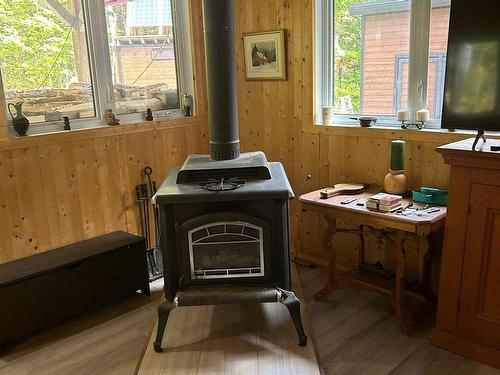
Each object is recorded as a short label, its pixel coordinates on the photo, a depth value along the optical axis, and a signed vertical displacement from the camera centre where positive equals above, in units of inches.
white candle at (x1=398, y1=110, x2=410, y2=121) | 109.0 -10.2
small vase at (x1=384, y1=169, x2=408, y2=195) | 105.5 -24.8
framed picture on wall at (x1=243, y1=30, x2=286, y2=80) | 126.8 +5.5
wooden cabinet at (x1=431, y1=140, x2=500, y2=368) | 82.0 -34.5
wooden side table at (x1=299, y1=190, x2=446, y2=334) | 91.9 -37.3
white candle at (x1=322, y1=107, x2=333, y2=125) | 122.4 -10.9
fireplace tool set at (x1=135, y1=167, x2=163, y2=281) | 132.1 -41.6
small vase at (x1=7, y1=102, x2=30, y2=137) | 109.8 -8.7
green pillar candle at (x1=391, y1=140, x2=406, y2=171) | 103.2 -18.5
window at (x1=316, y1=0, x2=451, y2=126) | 105.6 +3.6
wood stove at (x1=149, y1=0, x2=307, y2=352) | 90.0 -30.8
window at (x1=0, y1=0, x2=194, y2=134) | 112.3 +5.9
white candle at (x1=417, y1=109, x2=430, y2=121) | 106.0 -10.1
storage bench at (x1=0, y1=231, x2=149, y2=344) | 96.5 -43.7
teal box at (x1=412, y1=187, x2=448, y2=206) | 98.4 -26.6
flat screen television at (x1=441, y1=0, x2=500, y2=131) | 80.9 +0.3
